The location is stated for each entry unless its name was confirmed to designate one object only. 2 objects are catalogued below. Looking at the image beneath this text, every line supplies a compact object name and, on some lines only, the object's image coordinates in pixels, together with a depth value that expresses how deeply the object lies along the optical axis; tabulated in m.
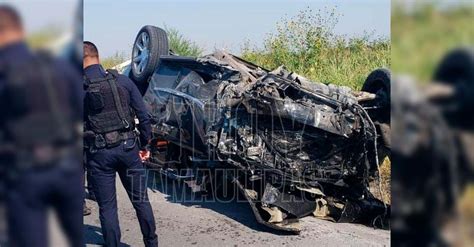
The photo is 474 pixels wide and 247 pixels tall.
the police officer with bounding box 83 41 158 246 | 3.41
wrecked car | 4.09
